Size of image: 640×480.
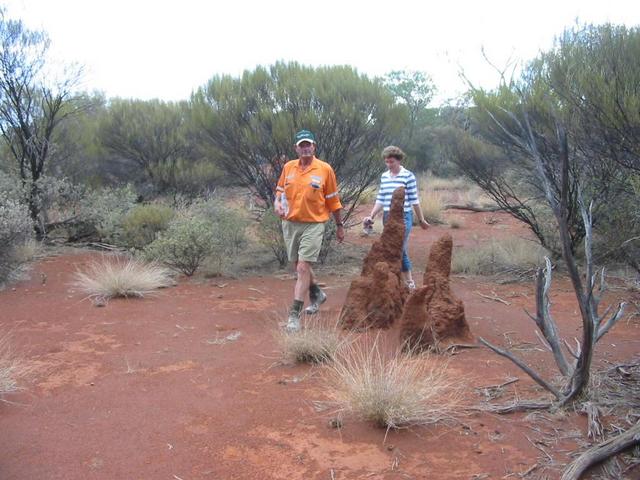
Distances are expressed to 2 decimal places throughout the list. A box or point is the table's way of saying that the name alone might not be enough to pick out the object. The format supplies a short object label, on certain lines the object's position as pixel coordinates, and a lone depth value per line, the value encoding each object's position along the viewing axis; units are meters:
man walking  5.88
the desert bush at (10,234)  8.02
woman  6.58
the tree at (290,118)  9.69
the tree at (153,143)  14.77
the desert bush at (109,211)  11.08
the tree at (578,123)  7.09
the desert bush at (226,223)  9.63
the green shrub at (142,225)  10.81
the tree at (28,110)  10.56
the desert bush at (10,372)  4.12
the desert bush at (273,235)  9.66
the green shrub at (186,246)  8.70
